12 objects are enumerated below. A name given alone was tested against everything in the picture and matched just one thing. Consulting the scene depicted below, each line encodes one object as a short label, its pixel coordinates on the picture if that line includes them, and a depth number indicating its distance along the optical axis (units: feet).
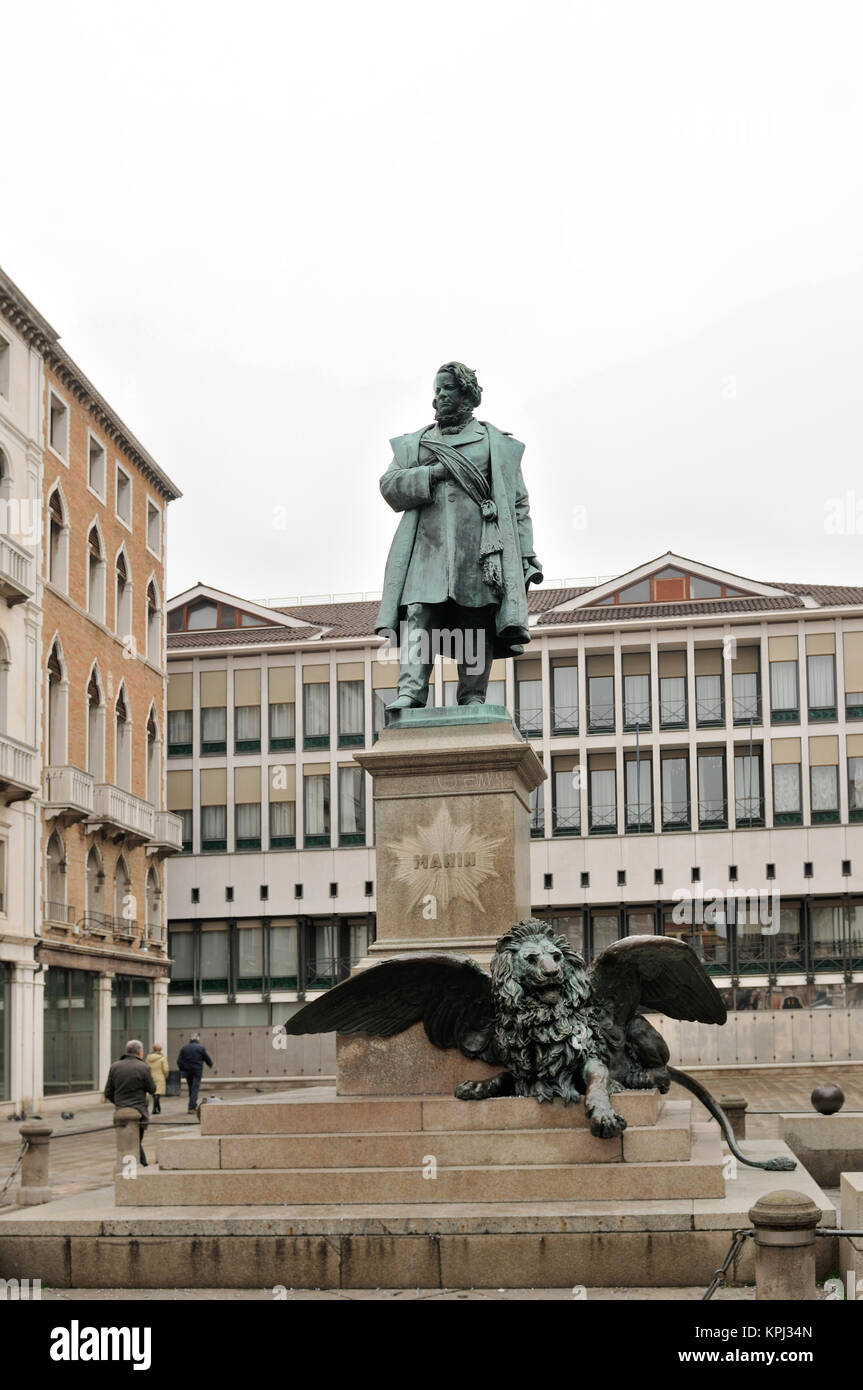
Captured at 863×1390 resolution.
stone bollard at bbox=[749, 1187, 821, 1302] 21.03
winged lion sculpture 34.78
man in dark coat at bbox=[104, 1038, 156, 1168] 60.75
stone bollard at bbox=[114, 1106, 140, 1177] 46.78
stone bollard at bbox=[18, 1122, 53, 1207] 43.62
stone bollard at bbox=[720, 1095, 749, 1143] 46.01
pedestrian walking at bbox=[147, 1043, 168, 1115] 102.30
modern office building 190.19
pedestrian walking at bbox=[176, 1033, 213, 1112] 106.52
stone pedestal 39.01
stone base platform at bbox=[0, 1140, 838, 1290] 29.91
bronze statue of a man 42.73
